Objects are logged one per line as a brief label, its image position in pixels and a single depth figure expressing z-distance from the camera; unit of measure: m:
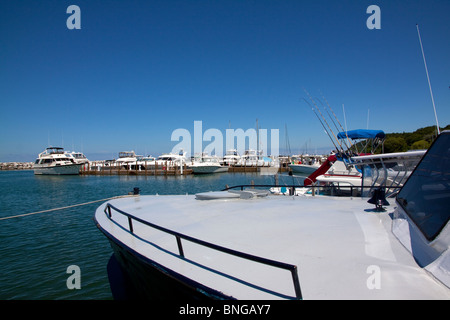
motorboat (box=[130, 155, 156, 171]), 78.12
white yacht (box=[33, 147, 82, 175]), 66.62
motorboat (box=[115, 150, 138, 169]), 82.12
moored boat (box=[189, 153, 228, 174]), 64.94
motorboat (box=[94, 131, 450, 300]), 2.33
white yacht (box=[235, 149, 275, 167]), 75.49
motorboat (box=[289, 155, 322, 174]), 48.42
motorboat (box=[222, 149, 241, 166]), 85.75
